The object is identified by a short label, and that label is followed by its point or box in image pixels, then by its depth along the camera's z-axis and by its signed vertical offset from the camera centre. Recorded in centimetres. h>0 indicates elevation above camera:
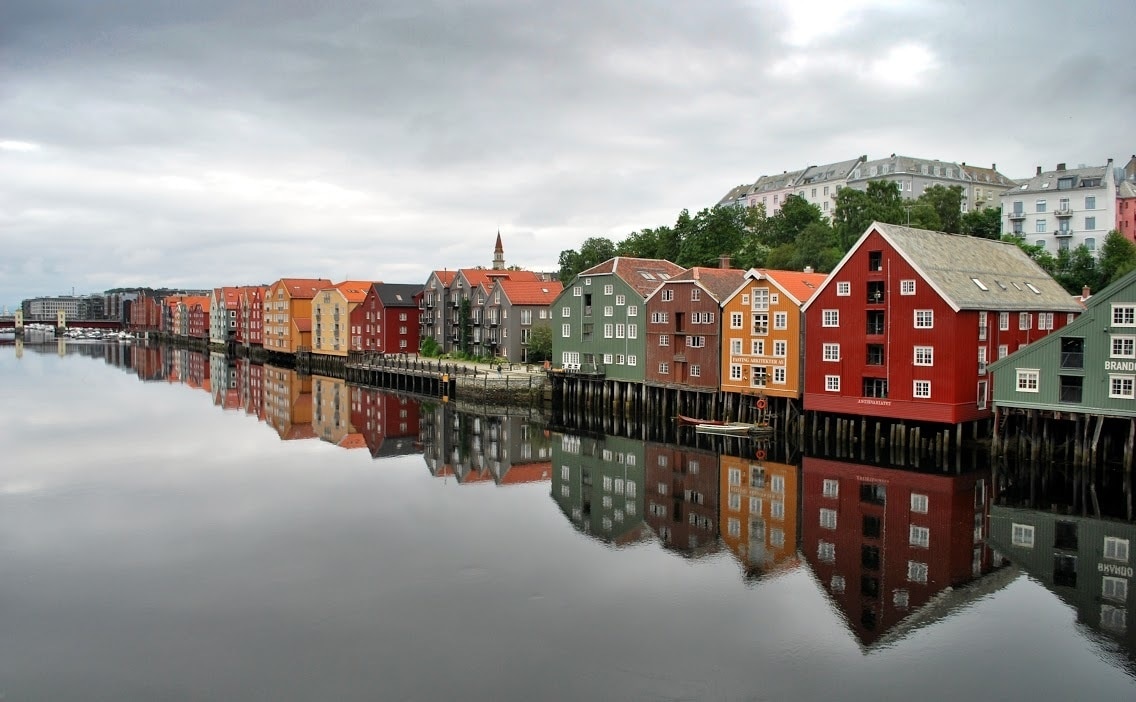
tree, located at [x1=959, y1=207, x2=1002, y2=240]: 7069 +719
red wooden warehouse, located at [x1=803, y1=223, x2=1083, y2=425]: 3588 -57
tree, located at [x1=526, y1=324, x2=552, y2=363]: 6606 -237
